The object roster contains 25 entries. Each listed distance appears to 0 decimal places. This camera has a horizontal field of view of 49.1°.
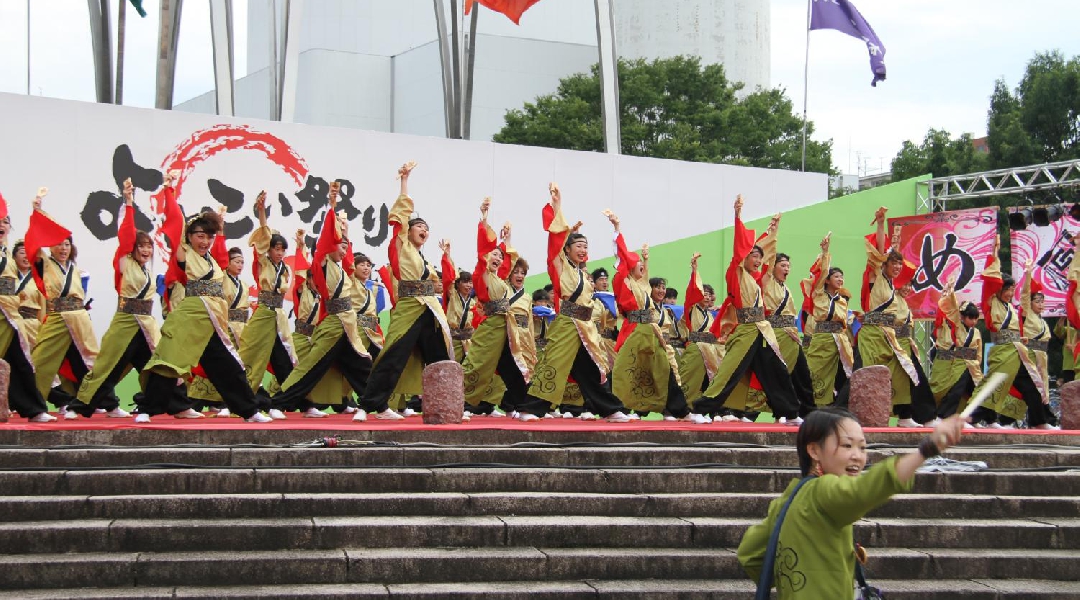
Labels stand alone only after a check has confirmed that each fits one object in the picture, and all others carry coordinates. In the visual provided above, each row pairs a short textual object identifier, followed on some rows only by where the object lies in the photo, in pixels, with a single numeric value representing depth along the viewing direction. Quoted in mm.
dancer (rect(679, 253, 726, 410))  10922
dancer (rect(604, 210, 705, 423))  9492
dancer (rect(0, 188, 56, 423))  7789
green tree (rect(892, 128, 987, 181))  25066
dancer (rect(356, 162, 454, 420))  8367
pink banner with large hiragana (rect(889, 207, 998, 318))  13859
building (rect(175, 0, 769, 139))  28578
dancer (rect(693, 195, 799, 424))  9141
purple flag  14789
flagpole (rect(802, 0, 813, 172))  15168
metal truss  13008
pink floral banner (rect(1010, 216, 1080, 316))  13562
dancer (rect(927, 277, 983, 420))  11250
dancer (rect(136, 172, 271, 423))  7715
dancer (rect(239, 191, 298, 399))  9547
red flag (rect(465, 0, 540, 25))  13984
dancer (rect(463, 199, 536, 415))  9117
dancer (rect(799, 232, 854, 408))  9992
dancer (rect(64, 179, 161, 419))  7992
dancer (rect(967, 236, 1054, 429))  10508
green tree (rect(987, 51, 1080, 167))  22891
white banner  10359
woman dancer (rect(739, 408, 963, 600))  3105
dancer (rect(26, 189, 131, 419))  8328
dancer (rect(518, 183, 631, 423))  9000
